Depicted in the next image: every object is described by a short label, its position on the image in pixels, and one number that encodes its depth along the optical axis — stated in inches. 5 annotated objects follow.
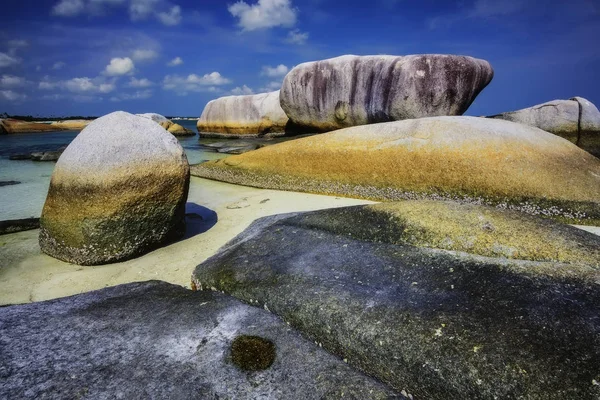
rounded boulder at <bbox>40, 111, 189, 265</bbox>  108.7
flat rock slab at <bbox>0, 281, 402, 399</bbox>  41.5
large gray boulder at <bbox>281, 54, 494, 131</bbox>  347.3
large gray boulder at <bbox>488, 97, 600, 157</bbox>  392.5
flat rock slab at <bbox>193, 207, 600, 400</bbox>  41.0
